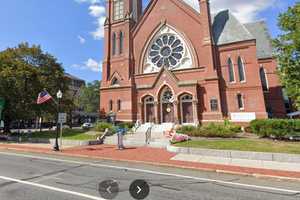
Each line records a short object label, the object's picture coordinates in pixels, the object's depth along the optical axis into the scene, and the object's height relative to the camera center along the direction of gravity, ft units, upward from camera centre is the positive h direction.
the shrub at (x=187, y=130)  48.06 -2.75
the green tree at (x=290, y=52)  39.53 +16.59
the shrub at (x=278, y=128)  39.21 -2.30
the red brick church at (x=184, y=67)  64.60 +23.53
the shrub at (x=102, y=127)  61.17 -1.31
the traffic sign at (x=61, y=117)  44.15 +2.03
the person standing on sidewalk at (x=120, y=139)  41.01 -4.07
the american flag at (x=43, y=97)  46.20 +7.93
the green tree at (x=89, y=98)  179.62 +28.30
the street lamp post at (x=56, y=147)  41.21 -5.62
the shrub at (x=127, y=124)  68.34 -0.78
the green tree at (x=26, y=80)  59.95 +17.97
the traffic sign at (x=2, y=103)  60.09 +8.56
